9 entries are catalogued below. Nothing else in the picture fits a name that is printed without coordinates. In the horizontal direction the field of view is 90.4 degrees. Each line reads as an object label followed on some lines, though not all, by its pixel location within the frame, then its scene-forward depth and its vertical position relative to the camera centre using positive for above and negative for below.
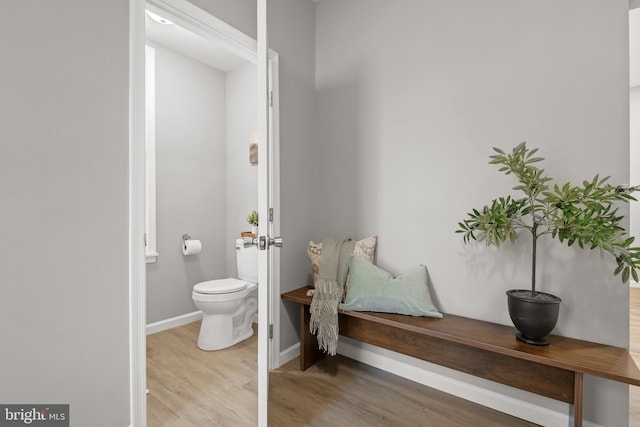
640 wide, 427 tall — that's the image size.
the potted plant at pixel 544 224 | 1.32 -0.08
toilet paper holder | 3.07 -0.34
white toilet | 2.46 -0.88
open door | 1.28 -0.06
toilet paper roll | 3.02 -0.42
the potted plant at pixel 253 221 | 3.02 -0.16
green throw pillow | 1.86 -0.52
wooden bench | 1.33 -0.75
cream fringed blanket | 1.99 -0.56
